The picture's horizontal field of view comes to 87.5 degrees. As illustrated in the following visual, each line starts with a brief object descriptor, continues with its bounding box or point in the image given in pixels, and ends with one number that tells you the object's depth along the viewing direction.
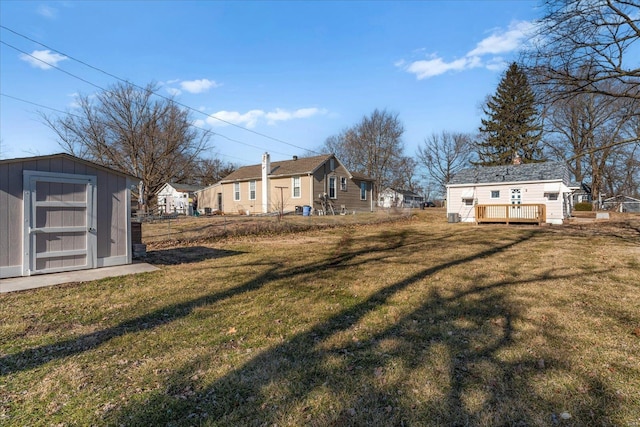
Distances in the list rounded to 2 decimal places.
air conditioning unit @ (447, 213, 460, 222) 21.55
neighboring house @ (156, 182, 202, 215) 36.52
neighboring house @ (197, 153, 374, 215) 25.03
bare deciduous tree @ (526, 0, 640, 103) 9.03
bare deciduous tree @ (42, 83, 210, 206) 25.36
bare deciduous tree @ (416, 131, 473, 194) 48.12
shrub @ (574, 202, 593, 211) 29.09
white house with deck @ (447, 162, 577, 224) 18.62
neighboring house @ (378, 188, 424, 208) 45.03
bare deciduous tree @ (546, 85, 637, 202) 28.77
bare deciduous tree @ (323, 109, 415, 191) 42.12
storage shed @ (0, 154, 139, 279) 6.36
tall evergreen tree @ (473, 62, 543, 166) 33.31
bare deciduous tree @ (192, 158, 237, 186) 47.39
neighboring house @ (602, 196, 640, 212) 28.16
